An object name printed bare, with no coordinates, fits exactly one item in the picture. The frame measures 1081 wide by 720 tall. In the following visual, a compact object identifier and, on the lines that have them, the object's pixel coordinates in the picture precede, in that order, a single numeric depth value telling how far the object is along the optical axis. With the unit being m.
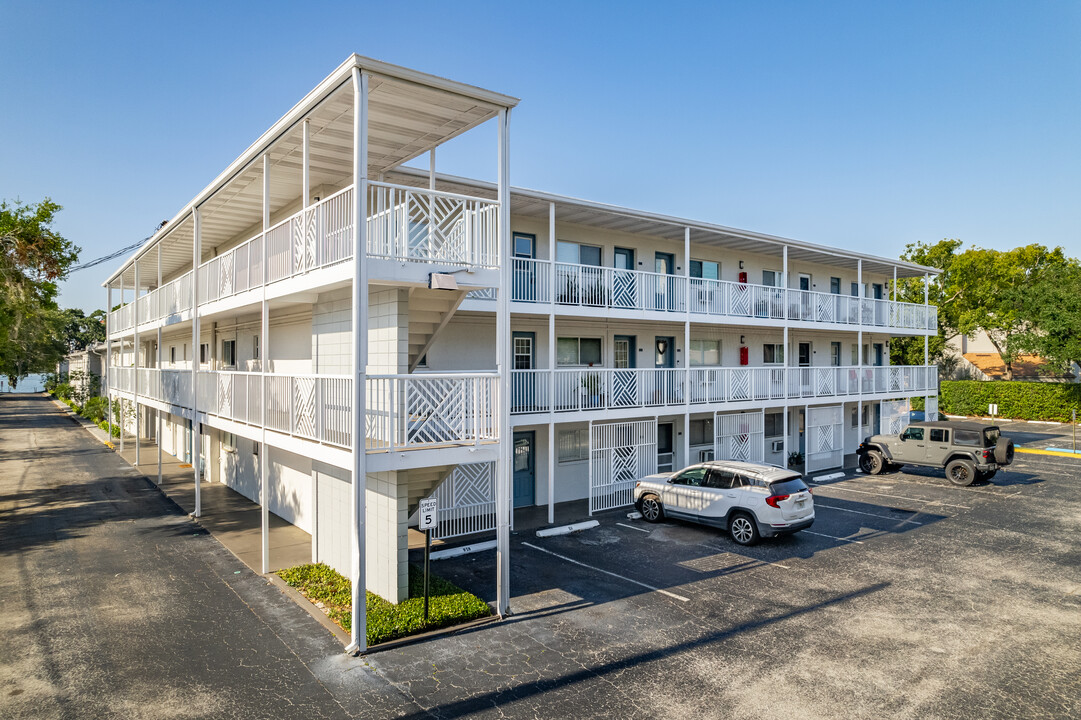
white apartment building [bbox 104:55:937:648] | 9.02
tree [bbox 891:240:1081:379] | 39.06
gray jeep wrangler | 18.75
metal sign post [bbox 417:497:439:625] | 8.92
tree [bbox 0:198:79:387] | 17.17
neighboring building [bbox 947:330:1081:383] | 42.66
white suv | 12.45
